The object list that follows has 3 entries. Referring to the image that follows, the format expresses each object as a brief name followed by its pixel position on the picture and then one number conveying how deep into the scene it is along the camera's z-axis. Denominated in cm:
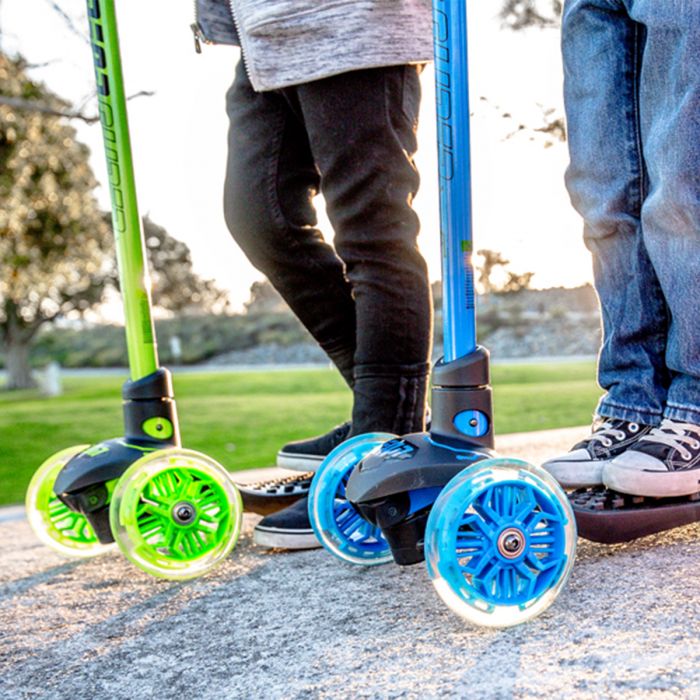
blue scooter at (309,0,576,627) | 72
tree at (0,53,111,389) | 691
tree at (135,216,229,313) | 1897
